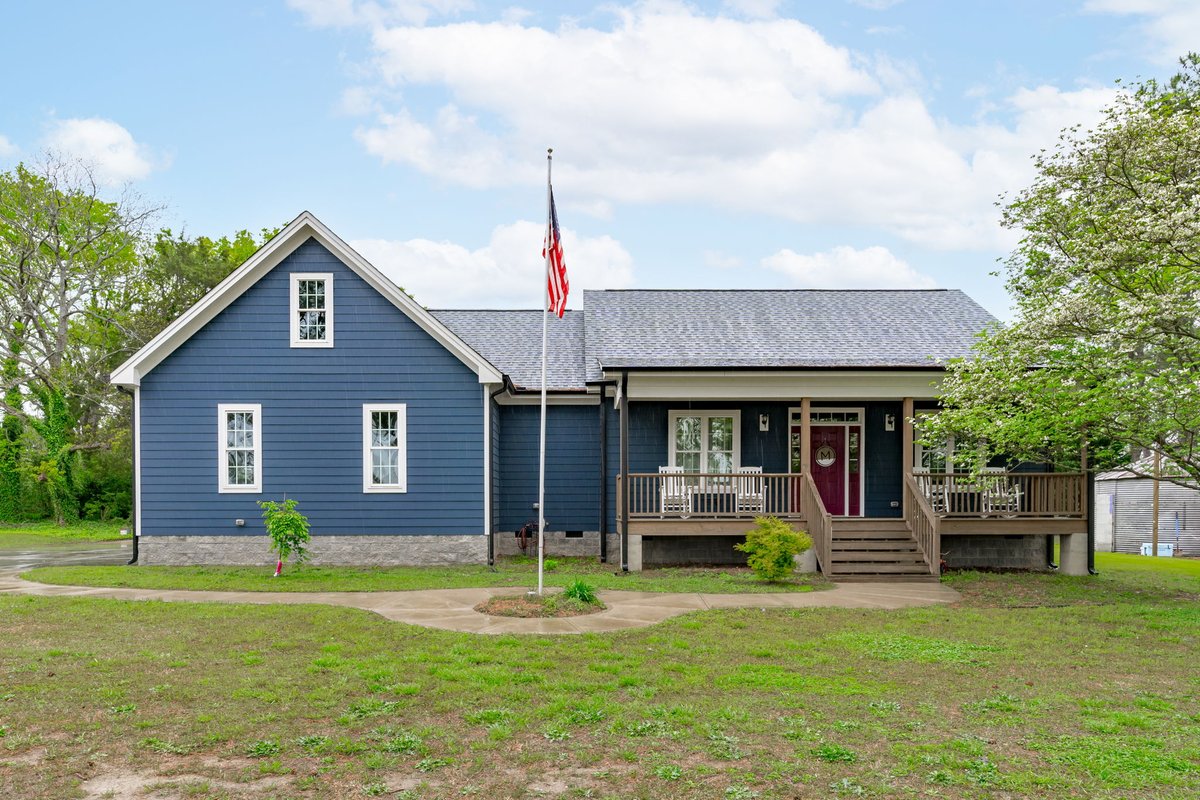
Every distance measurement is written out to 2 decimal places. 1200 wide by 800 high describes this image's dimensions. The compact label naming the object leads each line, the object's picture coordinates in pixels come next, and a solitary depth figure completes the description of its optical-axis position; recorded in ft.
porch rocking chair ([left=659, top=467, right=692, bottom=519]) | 51.98
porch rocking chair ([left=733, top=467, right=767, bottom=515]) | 52.29
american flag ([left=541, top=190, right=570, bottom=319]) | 37.96
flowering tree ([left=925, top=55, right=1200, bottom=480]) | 37.96
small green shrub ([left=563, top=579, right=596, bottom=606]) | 36.86
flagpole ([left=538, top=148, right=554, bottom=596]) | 37.24
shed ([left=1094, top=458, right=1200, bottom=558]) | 85.71
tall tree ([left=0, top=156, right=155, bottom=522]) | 95.61
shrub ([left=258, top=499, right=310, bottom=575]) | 47.21
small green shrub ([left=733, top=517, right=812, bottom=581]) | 44.57
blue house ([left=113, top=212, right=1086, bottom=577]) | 51.96
